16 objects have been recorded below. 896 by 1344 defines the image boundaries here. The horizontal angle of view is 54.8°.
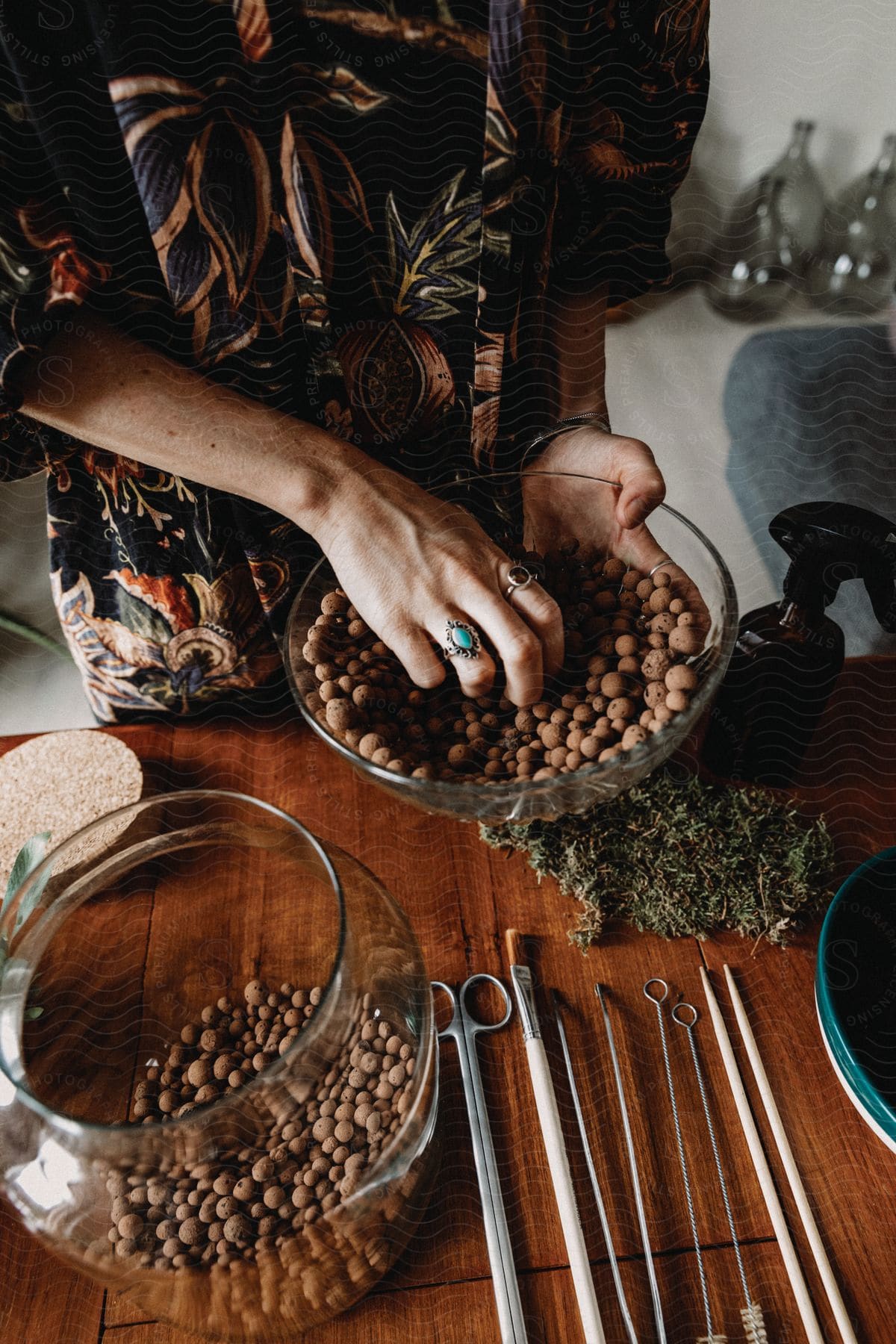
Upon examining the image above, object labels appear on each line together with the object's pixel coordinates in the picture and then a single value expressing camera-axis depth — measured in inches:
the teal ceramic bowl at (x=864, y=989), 15.3
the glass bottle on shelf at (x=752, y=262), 30.3
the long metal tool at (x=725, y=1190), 13.6
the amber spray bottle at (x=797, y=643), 18.0
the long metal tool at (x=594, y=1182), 13.8
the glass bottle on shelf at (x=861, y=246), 29.3
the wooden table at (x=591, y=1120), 13.9
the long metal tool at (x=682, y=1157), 13.6
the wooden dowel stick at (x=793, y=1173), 13.8
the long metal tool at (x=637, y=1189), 13.8
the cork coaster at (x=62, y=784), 19.5
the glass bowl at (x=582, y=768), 13.6
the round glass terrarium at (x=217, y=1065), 12.6
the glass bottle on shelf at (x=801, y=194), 27.5
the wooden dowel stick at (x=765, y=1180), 13.8
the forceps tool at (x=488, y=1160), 13.6
